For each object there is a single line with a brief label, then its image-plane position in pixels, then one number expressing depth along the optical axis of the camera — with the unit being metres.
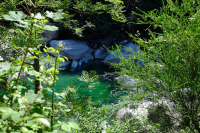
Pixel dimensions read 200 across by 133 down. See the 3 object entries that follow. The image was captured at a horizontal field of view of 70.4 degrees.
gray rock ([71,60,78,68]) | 11.63
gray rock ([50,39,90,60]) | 12.08
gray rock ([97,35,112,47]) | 14.47
